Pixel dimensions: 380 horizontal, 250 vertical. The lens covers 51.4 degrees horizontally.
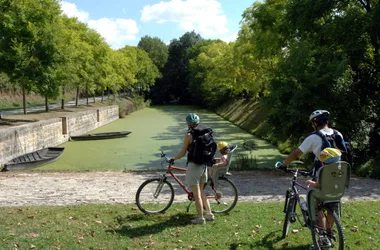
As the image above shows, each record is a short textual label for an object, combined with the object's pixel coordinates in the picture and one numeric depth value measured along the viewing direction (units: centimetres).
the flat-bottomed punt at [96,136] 2498
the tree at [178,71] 7575
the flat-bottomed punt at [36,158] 1421
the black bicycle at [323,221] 457
